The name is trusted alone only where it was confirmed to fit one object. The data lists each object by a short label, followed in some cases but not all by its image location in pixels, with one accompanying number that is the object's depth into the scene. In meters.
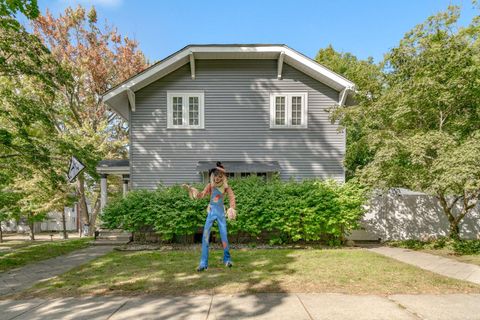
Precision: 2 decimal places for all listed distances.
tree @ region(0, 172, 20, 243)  9.02
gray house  13.12
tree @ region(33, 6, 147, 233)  21.23
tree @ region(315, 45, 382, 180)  10.40
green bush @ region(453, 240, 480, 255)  8.77
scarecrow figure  6.36
